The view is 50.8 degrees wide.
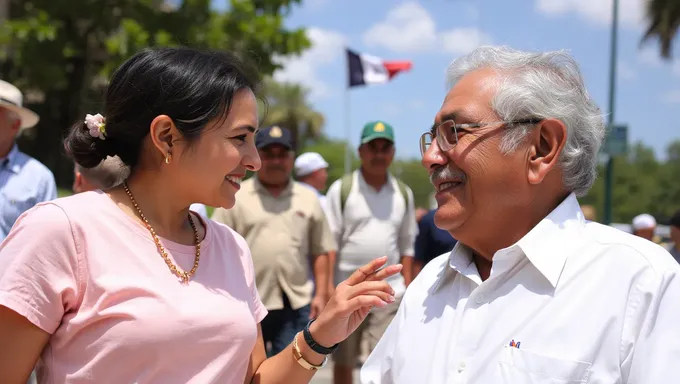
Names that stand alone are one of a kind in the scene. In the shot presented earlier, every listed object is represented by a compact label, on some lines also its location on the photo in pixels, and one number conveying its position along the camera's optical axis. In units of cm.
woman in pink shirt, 197
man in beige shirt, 548
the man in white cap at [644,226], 1016
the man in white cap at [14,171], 472
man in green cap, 610
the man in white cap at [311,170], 830
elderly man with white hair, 173
